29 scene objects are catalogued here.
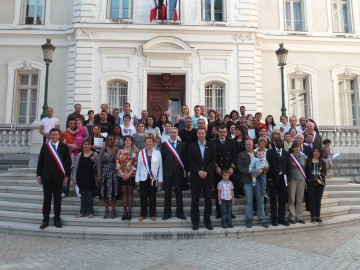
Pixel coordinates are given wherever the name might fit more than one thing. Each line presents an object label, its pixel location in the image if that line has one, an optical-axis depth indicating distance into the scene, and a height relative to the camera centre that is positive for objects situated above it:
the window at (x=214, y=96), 14.48 +3.67
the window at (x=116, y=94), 14.24 +3.68
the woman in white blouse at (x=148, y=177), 6.76 +0.06
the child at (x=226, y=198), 6.61 -0.36
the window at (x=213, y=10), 14.70 +7.56
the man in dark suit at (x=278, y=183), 6.94 -0.06
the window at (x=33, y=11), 15.06 +7.66
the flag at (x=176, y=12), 14.13 +7.22
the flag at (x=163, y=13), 14.12 +7.11
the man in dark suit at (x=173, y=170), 6.86 +0.21
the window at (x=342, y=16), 16.12 +8.04
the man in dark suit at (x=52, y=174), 6.61 +0.11
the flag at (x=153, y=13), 13.95 +7.02
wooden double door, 14.40 +3.92
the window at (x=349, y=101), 15.71 +3.81
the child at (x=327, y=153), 8.66 +0.71
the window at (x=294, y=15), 15.91 +7.98
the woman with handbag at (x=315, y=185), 7.21 -0.10
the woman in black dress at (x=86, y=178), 6.90 +0.03
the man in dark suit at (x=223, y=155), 7.02 +0.53
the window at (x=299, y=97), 15.68 +3.97
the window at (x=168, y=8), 14.31 +7.51
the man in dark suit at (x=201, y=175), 6.55 +0.10
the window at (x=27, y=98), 14.62 +3.65
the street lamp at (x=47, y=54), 11.09 +4.25
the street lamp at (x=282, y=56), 11.78 +4.42
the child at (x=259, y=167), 6.81 +0.27
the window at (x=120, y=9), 14.45 +7.48
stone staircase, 6.34 -0.85
